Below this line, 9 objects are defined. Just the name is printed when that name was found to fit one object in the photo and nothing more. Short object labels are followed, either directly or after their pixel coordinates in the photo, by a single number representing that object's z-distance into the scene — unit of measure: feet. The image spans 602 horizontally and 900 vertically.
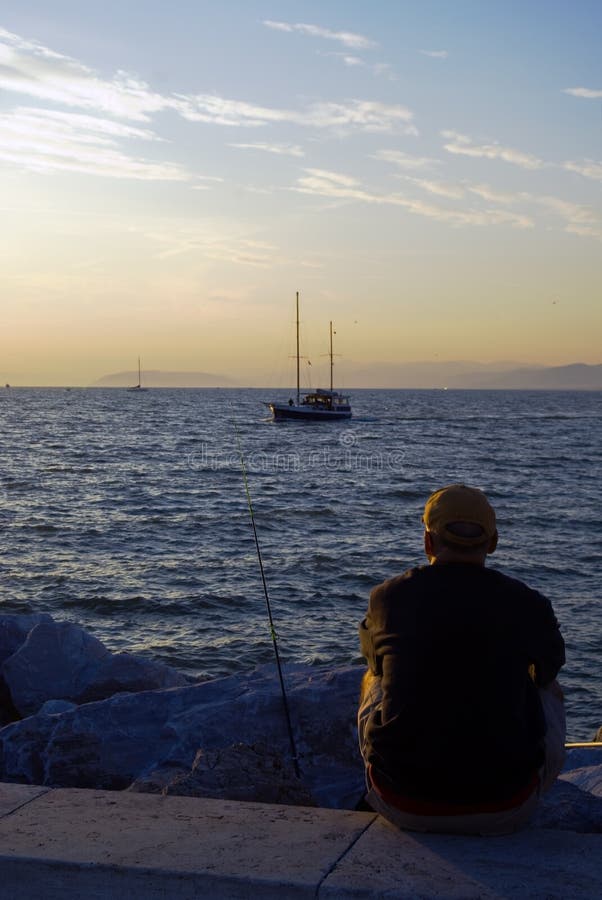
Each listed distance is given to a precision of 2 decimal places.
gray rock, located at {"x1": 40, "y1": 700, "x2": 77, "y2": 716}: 18.78
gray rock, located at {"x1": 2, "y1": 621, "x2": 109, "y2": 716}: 21.61
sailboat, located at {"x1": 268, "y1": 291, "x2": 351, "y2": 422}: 250.57
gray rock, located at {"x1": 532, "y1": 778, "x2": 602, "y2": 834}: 11.55
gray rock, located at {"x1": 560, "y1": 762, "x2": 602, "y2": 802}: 14.44
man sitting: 9.20
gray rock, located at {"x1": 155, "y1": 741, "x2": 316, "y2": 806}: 12.71
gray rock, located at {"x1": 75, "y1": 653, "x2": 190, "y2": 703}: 21.45
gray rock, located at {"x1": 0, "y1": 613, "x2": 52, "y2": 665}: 25.38
